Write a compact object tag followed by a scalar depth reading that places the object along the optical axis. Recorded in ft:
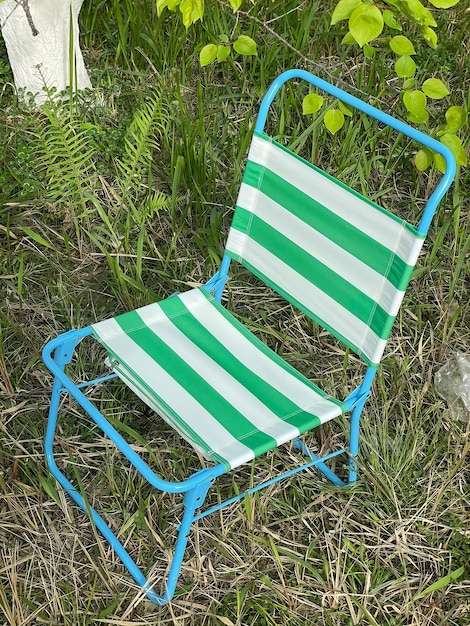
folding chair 5.61
